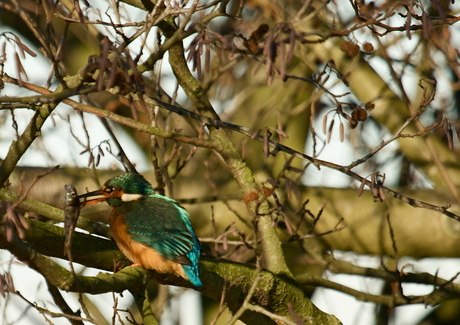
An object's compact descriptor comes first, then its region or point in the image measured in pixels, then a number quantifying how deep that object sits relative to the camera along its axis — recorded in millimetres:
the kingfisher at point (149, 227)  8352
